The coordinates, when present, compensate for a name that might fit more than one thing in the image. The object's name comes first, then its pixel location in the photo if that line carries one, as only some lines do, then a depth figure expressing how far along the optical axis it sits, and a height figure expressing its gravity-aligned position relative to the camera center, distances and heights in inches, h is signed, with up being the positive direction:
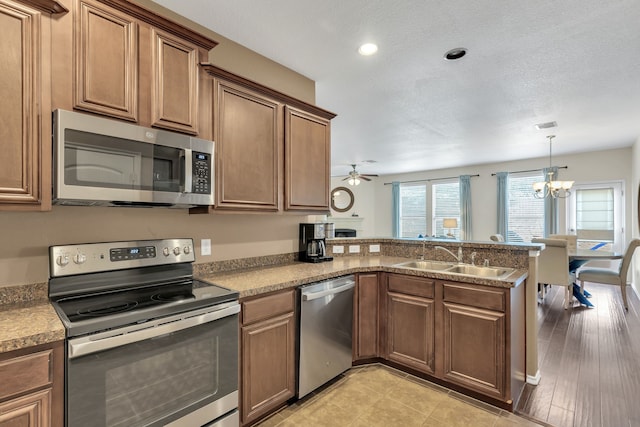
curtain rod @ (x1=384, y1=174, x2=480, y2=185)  314.9 +37.2
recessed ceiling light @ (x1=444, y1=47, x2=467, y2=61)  97.2 +50.8
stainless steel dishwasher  87.4 -35.3
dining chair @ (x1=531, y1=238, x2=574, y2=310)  166.7 -28.2
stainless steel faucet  113.5 -14.9
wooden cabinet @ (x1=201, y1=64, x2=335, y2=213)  83.3 +19.8
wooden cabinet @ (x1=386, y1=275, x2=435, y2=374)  96.7 -35.2
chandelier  199.2 +17.4
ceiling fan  274.3 +31.1
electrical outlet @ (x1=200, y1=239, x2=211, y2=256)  89.5 -9.7
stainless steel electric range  50.4 -22.6
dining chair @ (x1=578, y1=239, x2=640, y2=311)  164.6 -34.5
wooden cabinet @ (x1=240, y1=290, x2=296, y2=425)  74.3 -35.7
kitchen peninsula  79.5 -31.2
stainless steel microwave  57.1 +10.1
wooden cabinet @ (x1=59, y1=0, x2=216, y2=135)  59.0 +30.9
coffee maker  114.0 -10.5
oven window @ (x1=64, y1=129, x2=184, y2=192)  58.1 +10.3
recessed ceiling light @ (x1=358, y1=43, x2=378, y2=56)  95.0 +51.1
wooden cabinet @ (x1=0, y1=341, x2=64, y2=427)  43.9 -25.5
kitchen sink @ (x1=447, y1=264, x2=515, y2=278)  101.1 -19.3
